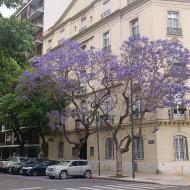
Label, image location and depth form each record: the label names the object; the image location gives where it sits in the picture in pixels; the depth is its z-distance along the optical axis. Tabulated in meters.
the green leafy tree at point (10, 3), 10.45
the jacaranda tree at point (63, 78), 24.34
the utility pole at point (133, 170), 20.68
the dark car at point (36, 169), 24.60
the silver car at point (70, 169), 21.45
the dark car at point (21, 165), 25.54
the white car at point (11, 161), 27.61
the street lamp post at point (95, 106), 24.51
